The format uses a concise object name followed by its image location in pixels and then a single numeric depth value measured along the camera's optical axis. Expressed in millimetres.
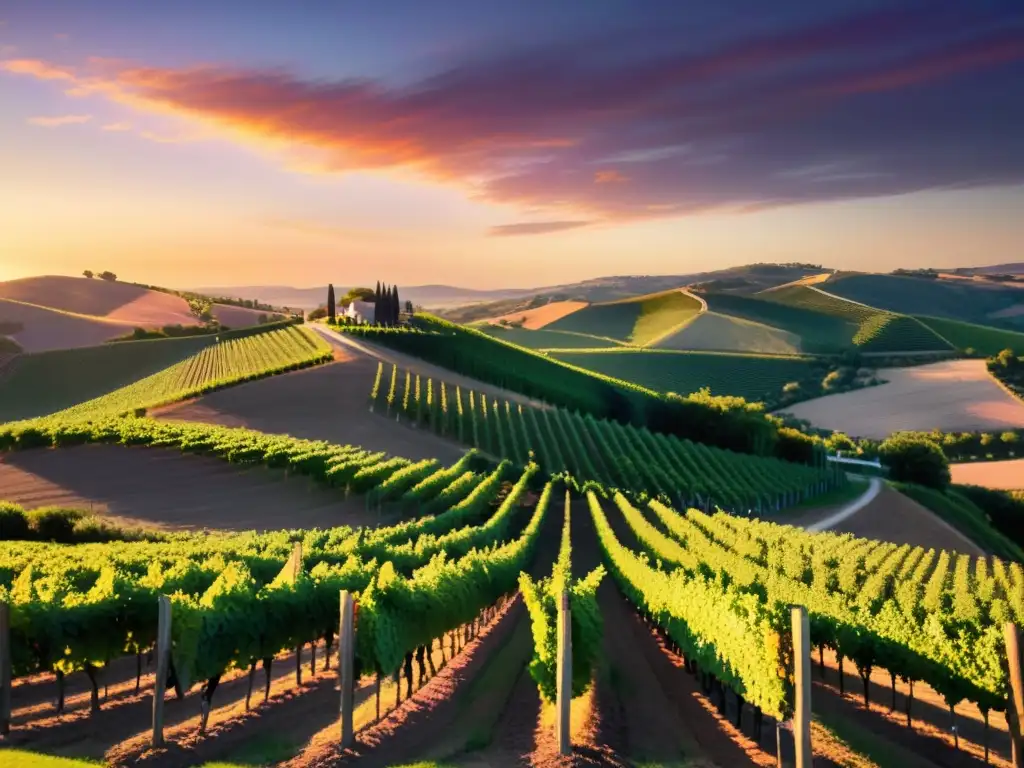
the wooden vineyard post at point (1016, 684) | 10859
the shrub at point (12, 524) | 28125
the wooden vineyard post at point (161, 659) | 10789
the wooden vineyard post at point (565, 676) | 10719
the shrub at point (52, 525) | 28500
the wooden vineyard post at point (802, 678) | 10328
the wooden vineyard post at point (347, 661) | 10945
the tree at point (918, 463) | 71875
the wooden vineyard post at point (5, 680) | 11508
